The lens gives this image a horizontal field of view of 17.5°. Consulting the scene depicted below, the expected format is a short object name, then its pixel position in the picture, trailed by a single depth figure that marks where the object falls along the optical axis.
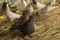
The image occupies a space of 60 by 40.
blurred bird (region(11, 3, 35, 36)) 2.89
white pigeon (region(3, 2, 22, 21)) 3.42
